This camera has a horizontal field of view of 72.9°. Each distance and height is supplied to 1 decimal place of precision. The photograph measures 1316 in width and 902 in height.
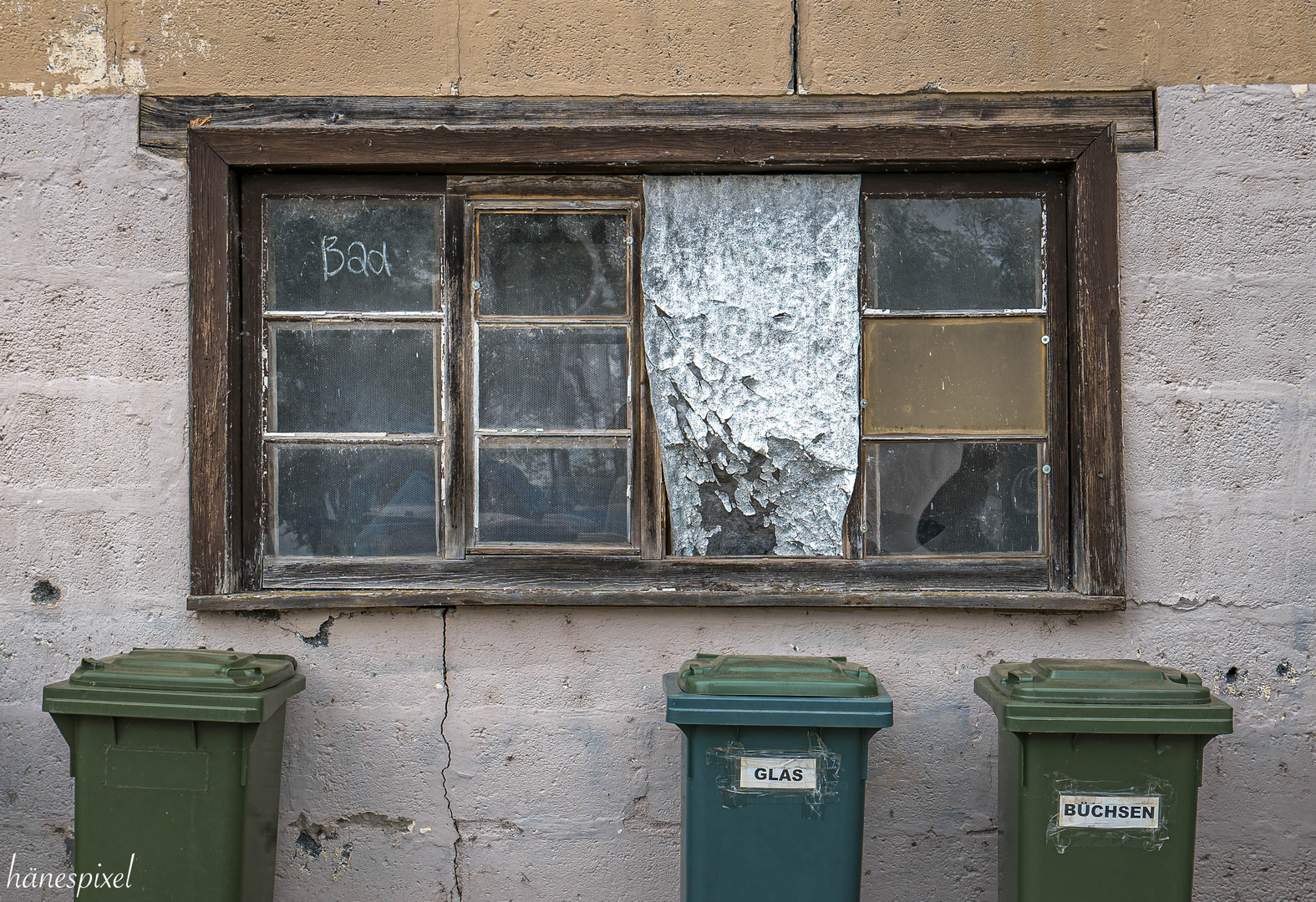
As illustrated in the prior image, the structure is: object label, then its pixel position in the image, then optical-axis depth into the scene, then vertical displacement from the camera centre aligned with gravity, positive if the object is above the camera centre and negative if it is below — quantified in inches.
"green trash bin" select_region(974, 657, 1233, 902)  88.7 -34.1
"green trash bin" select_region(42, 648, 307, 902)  93.6 -35.1
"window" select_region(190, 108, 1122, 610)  118.3 +8.0
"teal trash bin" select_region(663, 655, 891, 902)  90.0 -35.3
